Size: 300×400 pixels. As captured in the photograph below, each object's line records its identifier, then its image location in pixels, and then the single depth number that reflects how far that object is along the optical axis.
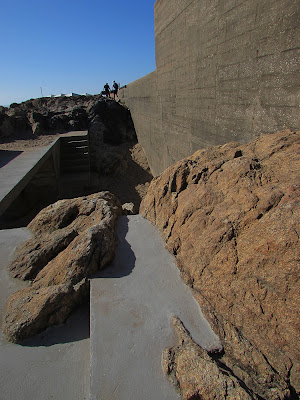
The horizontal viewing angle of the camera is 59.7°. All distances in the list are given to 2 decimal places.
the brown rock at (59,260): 2.29
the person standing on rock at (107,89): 23.22
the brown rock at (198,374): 1.53
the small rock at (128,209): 4.38
